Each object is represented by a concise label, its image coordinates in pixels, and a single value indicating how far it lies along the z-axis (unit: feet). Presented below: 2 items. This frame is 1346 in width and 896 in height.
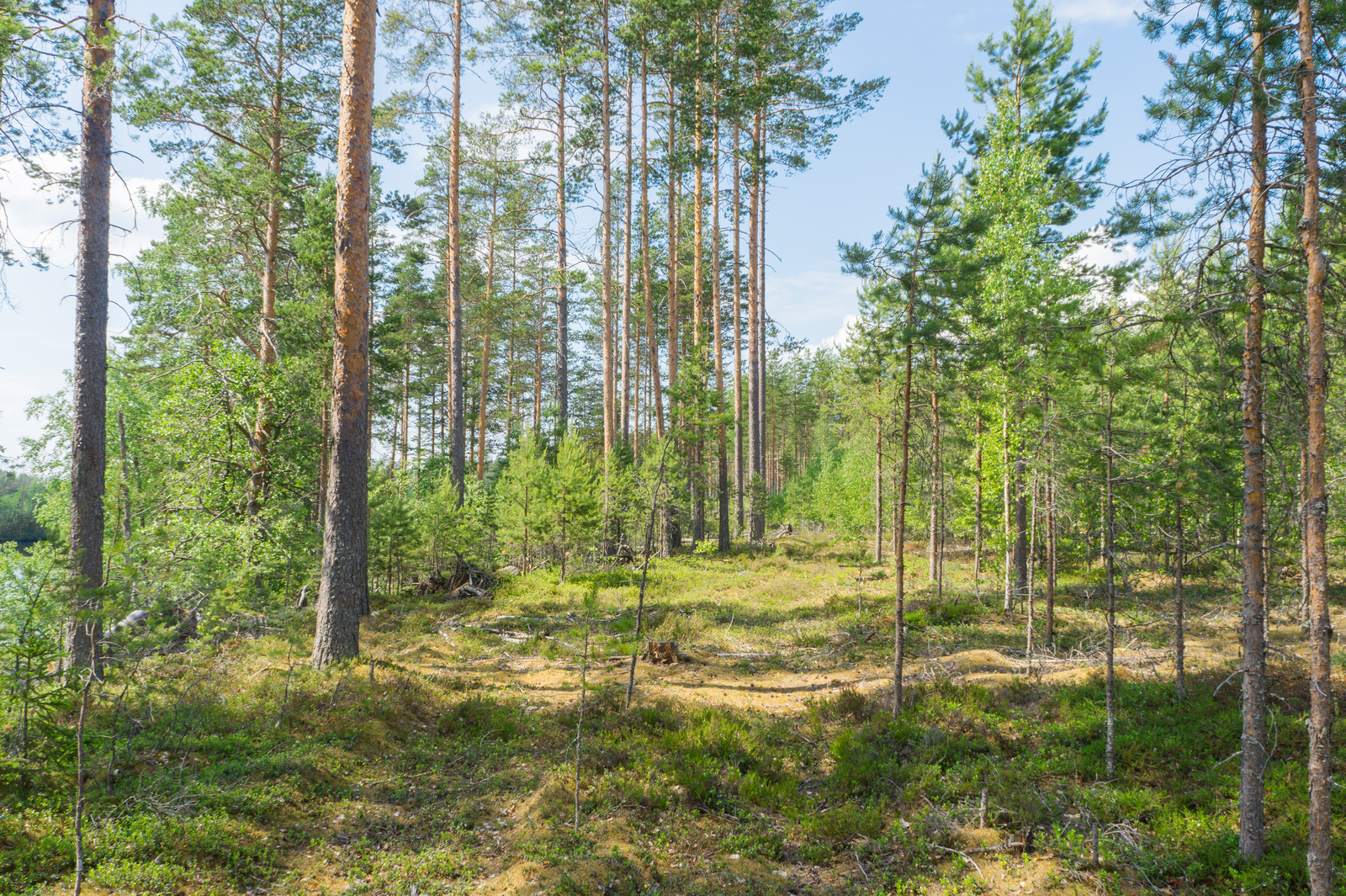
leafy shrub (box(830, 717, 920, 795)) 21.95
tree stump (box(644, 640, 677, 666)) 35.01
